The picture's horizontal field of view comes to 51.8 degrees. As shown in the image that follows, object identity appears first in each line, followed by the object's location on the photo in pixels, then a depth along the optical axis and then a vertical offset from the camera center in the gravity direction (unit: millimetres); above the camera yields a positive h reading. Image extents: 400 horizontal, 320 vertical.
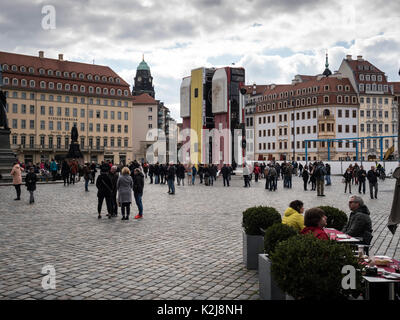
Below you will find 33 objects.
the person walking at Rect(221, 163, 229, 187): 32188 -323
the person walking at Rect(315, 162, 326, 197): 21775 -738
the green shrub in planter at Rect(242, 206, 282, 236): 6926 -880
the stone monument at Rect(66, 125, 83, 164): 37938 +1586
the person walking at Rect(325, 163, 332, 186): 31031 -827
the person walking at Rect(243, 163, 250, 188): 30344 -466
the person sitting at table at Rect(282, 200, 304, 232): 6625 -796
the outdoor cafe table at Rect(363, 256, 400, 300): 4082 -1164
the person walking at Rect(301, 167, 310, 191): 26759 -572
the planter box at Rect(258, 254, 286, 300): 4809 -1409
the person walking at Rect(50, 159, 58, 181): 34438 +30
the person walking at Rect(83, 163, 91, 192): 24752 -298
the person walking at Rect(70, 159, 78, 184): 31330 +15
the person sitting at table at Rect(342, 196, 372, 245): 6791 -1003
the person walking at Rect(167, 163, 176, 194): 22839 -423
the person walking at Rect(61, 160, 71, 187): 30219 -126
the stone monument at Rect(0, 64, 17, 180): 29203 +1688
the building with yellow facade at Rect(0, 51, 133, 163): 82375 +13291
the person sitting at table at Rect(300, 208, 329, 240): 5660 -743
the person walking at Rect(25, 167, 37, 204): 17641 -537
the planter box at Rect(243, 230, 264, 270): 6864 -1380
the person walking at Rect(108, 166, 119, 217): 13664 -647
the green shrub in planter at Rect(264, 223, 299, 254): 5187 -851
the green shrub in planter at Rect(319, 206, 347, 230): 7418 -937
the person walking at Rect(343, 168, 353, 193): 24406 -542
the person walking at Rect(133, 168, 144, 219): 13568 -627
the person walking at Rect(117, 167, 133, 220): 13062 -707
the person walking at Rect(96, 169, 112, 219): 13355 -655
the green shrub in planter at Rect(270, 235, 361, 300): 3727 -953
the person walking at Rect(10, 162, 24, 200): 18484 -282
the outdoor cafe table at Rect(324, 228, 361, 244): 6049 -1068
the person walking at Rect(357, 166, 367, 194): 23688 -533
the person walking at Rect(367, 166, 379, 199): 20297 -610
